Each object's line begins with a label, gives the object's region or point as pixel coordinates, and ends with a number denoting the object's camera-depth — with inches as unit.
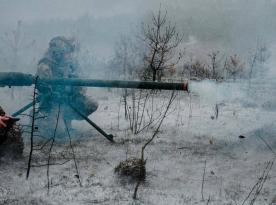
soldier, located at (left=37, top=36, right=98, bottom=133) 292.4
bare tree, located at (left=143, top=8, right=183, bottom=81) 709.9
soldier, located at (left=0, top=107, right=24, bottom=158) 210.2
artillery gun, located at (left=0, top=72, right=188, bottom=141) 244.5
